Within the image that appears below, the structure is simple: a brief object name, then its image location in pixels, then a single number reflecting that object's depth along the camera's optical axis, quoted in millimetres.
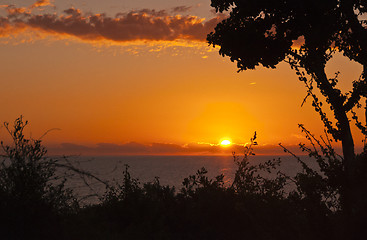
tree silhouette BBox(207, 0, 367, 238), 13070
